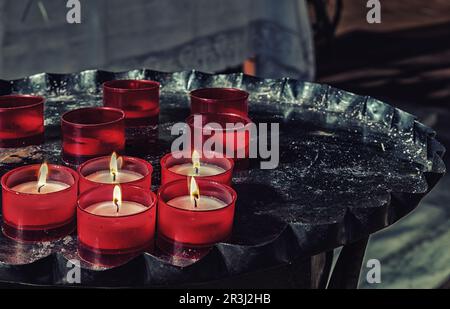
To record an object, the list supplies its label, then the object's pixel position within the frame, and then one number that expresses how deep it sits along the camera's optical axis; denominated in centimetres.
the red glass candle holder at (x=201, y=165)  102
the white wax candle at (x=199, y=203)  98
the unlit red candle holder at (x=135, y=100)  121
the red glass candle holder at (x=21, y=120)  114
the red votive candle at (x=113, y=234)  92
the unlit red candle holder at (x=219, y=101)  119
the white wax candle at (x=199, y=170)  107
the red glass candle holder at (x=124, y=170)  102
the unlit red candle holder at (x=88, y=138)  110
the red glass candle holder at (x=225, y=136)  111
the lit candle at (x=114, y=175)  104
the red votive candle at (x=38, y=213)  95
